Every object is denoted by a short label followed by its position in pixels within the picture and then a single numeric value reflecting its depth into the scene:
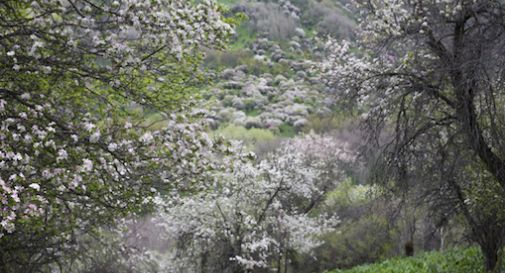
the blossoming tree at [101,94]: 6.37
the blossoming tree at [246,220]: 19.59
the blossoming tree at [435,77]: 7.67
